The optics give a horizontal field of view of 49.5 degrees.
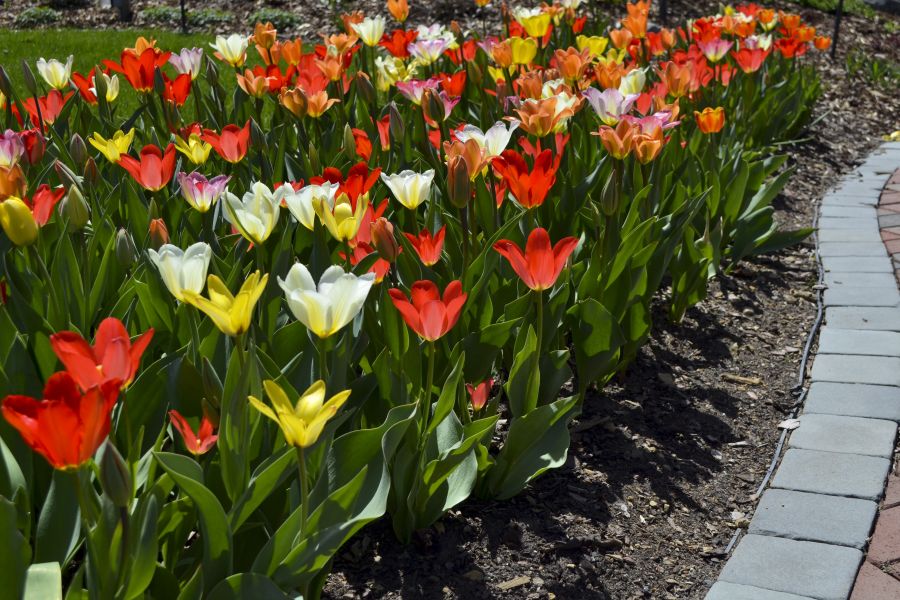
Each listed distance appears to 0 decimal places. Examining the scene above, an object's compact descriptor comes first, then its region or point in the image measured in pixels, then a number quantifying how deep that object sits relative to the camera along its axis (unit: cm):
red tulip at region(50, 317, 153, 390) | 119
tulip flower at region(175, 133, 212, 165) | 247
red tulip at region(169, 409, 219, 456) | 138
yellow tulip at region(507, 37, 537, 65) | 352
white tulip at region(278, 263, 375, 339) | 137
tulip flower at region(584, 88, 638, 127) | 279
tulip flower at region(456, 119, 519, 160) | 237
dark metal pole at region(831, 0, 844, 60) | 679
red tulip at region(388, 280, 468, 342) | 152
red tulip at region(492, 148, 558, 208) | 212
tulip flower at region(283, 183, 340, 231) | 182
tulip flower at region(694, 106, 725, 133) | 304
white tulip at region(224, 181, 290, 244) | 178
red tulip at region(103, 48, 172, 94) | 304
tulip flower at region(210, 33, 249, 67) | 345
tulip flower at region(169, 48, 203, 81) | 325
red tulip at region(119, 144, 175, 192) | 223
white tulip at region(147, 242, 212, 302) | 149
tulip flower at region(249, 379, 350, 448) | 120
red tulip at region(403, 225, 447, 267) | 193
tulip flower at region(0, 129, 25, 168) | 229
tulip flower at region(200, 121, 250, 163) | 245
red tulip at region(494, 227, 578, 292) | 168
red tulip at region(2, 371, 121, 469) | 103
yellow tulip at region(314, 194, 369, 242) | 176
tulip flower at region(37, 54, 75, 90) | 326
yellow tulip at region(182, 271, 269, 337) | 131
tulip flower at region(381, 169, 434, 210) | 207
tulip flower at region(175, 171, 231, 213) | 210
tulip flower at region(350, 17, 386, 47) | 379
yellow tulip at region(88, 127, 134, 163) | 246
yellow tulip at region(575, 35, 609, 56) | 379
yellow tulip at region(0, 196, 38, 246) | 171
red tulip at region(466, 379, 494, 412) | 202
